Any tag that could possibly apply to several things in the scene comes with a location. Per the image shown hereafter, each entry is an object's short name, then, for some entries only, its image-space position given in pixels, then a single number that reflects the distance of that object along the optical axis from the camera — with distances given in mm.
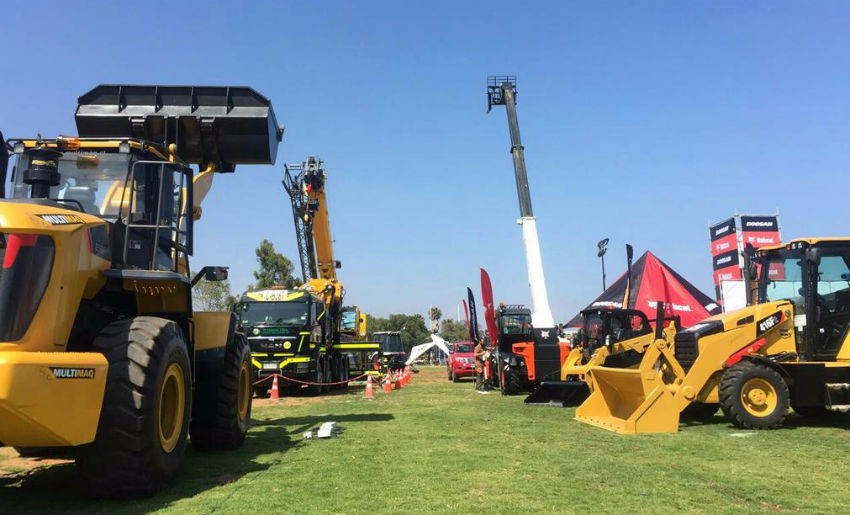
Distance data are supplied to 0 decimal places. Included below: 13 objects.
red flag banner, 17828
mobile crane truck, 16984
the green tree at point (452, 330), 99350
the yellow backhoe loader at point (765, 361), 9102
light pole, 37812
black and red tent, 25145
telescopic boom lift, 15594
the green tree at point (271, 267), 47291
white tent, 44181
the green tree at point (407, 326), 87625
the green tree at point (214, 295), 42656
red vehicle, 25453
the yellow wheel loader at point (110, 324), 4301
